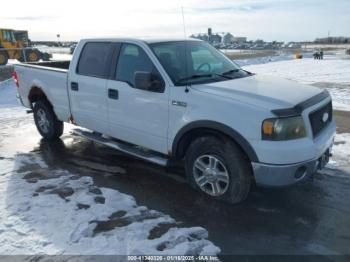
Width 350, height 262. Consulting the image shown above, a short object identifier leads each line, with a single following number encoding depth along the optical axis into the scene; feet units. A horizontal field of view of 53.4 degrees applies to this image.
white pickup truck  11.97
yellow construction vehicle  79.17
